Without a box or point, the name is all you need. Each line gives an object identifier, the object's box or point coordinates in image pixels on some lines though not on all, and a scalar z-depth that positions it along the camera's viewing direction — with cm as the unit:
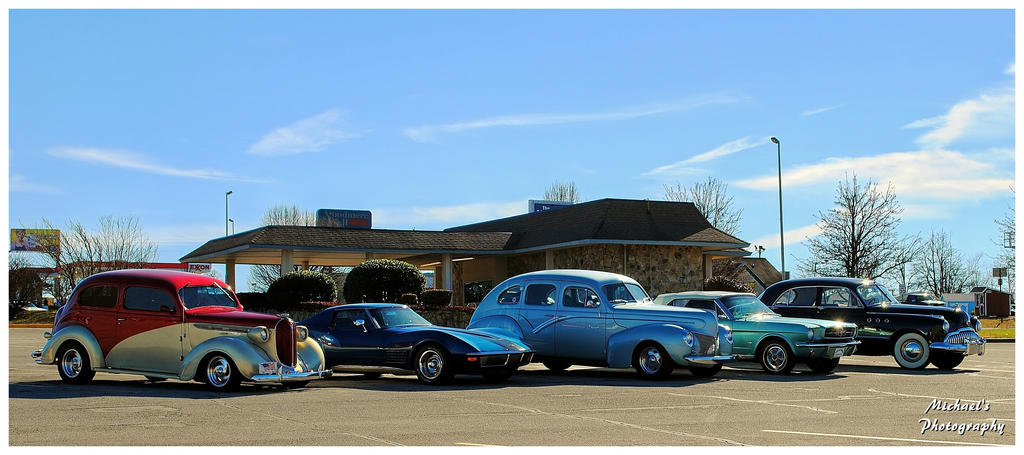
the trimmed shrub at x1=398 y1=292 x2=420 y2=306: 3216
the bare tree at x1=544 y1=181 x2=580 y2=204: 7119
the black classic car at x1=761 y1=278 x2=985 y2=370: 1927
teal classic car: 1777
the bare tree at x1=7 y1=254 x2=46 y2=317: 5278
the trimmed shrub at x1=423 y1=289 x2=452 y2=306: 3331
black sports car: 1530
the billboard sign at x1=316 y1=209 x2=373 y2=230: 5294
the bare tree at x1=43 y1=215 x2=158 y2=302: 5369
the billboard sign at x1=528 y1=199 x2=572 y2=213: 5925
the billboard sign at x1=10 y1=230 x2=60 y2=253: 5931
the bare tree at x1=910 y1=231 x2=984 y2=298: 7462
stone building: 3631
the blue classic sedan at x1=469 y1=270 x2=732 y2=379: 1666
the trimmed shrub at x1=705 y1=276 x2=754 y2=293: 3416
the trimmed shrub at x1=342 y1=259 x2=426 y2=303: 3216
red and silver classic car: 1406
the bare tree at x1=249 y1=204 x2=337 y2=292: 6650
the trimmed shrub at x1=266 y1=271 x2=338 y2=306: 3269
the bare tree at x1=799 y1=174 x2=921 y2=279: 4909
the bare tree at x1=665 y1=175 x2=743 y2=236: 5762
